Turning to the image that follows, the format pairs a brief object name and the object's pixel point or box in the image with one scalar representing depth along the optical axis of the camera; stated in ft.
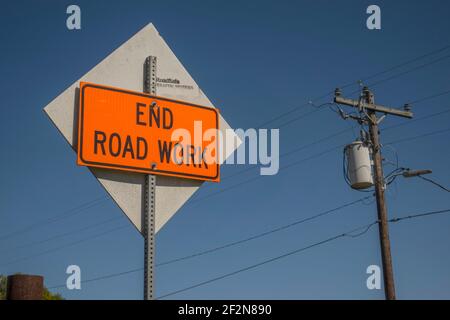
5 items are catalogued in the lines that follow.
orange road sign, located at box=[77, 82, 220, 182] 13.66
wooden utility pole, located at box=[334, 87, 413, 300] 56.70
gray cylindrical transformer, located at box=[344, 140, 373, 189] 57.00
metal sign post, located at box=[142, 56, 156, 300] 12.59
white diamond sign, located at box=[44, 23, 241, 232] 13.47
